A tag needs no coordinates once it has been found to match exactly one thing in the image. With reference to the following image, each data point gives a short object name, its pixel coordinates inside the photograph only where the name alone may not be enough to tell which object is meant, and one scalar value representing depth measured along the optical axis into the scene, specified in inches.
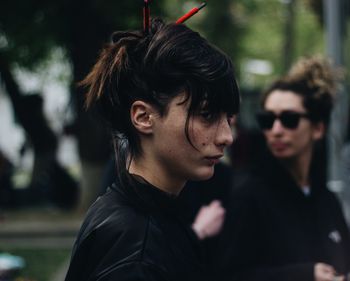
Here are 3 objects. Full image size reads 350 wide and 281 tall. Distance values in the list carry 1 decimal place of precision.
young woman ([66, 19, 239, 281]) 73.1
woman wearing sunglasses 127.0
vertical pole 291.7
